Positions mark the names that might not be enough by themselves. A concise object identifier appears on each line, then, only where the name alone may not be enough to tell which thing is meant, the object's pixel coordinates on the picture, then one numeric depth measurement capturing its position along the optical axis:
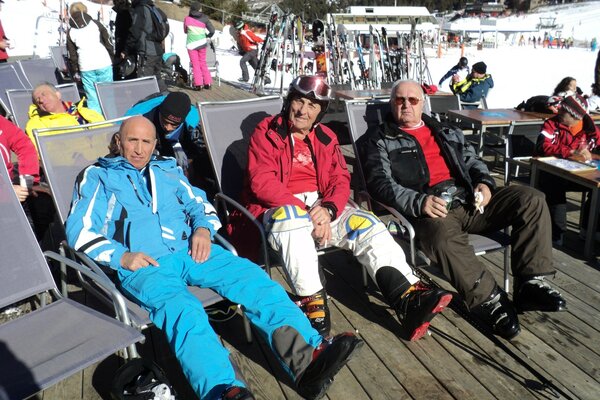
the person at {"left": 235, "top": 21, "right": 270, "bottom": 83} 12.09
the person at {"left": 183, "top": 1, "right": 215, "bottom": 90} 10.01
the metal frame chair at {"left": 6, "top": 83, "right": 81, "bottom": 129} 4.67
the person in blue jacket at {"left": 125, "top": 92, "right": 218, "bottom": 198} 3.46
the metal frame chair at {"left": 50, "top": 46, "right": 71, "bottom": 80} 9.39
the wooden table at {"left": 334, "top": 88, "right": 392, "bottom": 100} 6.86
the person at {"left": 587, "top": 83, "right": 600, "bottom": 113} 6.39
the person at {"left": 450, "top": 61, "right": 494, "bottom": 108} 7.48
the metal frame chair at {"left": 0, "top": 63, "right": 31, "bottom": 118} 6.73
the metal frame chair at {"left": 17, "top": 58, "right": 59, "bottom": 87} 7.60
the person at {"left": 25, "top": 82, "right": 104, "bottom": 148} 3.80
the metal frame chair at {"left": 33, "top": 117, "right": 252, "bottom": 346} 2.39
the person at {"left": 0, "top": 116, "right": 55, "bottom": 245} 3.07
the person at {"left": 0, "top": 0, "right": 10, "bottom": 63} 6.95
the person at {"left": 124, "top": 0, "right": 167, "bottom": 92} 6.82
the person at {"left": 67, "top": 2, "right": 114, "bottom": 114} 5.98
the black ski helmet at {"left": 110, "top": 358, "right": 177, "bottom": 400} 1.99
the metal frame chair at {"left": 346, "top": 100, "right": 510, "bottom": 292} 2.80
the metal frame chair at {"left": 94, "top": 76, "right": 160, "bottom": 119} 4.90
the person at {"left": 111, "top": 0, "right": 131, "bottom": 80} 6.90
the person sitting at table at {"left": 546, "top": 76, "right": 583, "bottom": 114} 5.87
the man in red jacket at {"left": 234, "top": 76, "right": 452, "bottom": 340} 2.52
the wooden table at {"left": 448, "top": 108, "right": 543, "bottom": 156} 5.35
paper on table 3.57
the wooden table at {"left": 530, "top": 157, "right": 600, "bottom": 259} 3.42
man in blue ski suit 2.06
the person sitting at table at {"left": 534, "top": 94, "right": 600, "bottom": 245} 3.93
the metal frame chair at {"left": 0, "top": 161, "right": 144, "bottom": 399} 1.83
